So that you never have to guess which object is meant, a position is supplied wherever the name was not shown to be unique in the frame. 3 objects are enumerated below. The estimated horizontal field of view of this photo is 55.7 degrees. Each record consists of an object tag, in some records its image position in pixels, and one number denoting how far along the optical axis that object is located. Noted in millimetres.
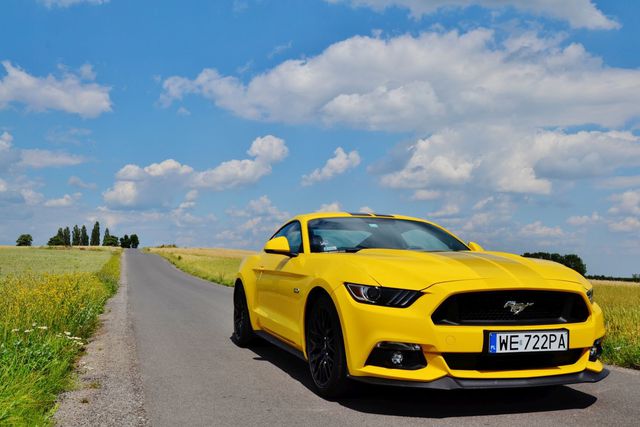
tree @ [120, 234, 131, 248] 169375
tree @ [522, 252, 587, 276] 58281
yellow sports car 4176
